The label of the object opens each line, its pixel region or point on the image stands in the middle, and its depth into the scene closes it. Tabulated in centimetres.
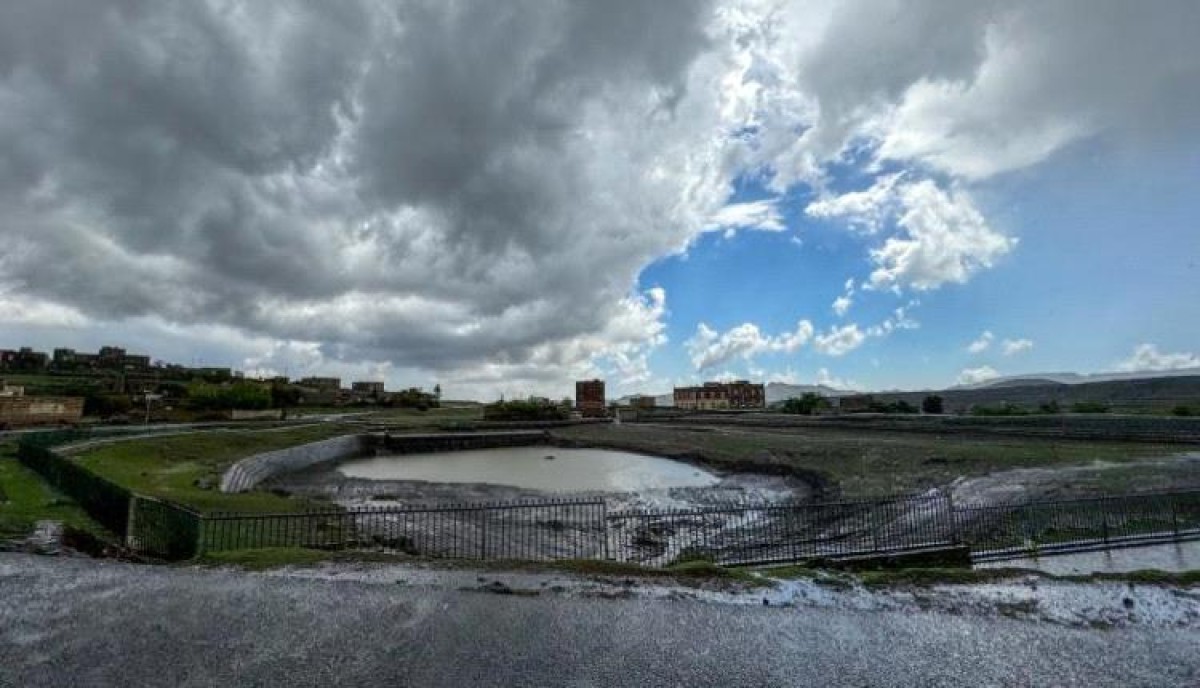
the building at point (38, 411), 4862
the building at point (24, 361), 12862
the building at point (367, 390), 16125
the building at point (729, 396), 16525
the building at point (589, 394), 15062
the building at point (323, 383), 17348
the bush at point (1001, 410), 5893
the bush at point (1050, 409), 5791
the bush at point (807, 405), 9303
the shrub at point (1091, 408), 5402
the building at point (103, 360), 14400
